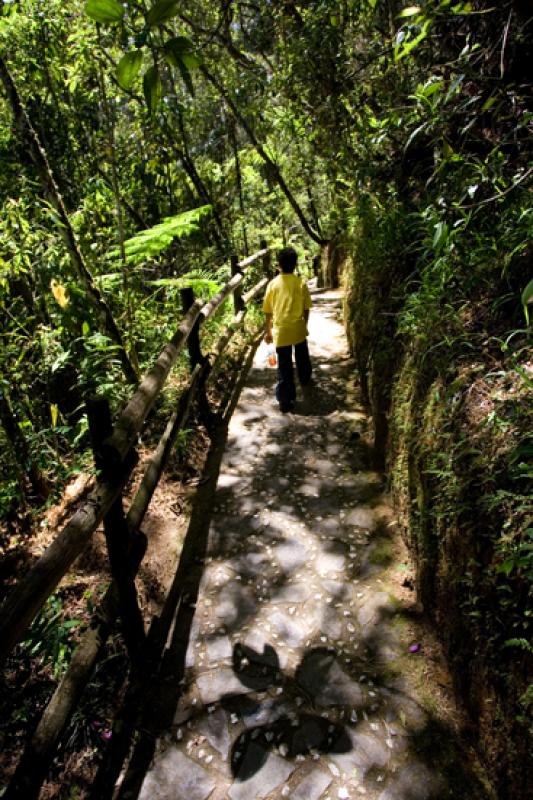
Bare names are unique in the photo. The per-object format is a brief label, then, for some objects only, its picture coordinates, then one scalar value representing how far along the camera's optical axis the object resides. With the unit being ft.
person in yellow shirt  16.22
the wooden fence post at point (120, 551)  7.31
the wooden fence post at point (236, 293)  23.31
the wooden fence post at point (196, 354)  14.62
